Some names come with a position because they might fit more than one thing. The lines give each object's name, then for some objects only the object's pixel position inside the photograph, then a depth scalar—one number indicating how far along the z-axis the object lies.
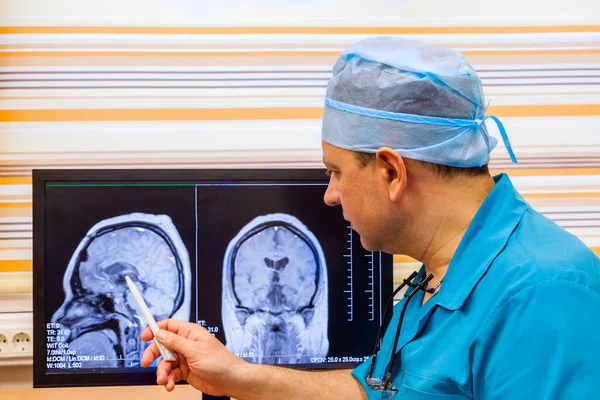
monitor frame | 1.55
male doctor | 0.98
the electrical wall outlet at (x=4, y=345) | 1.79
